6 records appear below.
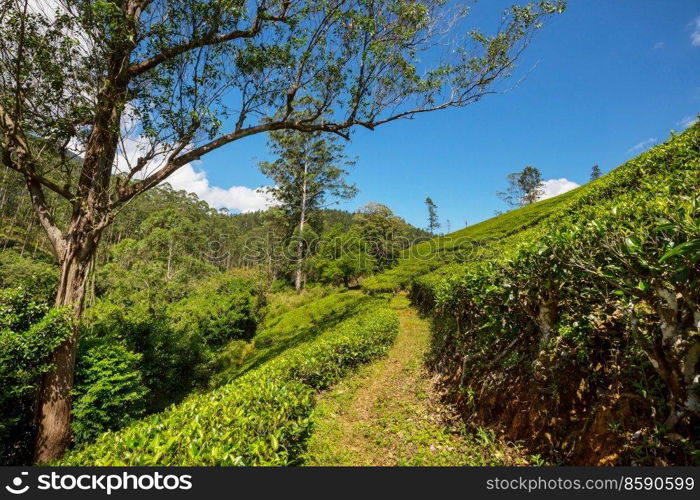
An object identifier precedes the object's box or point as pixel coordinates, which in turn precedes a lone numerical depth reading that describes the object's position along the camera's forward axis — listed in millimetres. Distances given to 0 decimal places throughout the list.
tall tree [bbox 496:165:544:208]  79312
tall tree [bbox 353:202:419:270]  37969
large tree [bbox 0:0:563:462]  6062
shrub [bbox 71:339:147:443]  6871
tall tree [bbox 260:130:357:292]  28578
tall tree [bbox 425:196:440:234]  92938
